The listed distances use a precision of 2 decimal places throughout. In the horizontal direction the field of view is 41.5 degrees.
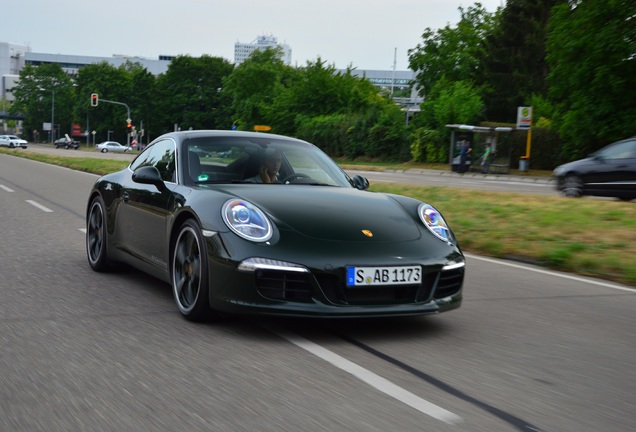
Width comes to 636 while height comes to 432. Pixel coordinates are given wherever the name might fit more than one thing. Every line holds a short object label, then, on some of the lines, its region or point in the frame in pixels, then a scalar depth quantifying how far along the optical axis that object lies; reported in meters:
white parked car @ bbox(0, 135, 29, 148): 93.44
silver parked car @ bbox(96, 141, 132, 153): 84.75
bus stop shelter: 39.38
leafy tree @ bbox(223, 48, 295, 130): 73.81
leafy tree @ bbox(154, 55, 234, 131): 105.31
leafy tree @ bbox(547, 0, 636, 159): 33.16
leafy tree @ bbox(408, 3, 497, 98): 66.31
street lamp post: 128.21
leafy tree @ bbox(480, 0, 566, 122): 57.31
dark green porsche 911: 4.88
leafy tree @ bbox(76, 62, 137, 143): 117.19
